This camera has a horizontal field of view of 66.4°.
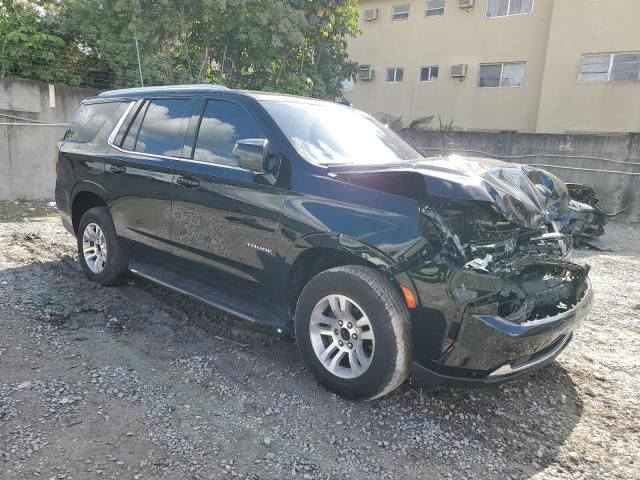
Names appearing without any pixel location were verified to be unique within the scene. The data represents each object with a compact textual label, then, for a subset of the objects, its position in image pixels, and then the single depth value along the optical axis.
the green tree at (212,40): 9.91
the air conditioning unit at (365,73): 21.05
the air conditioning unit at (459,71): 18.40
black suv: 2.65
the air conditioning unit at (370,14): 20.58
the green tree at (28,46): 8.93
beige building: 15.55
